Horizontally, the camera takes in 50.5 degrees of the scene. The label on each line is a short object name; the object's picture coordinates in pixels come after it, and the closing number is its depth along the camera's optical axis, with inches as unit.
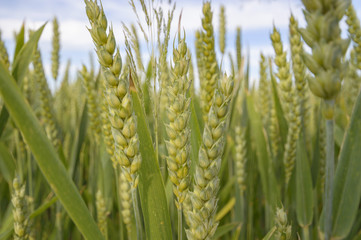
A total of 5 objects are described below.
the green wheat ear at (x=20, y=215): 10.7
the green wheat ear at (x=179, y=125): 7.8
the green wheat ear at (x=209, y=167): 7.4
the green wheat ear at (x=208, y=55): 12.8
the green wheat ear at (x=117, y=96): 7.4
